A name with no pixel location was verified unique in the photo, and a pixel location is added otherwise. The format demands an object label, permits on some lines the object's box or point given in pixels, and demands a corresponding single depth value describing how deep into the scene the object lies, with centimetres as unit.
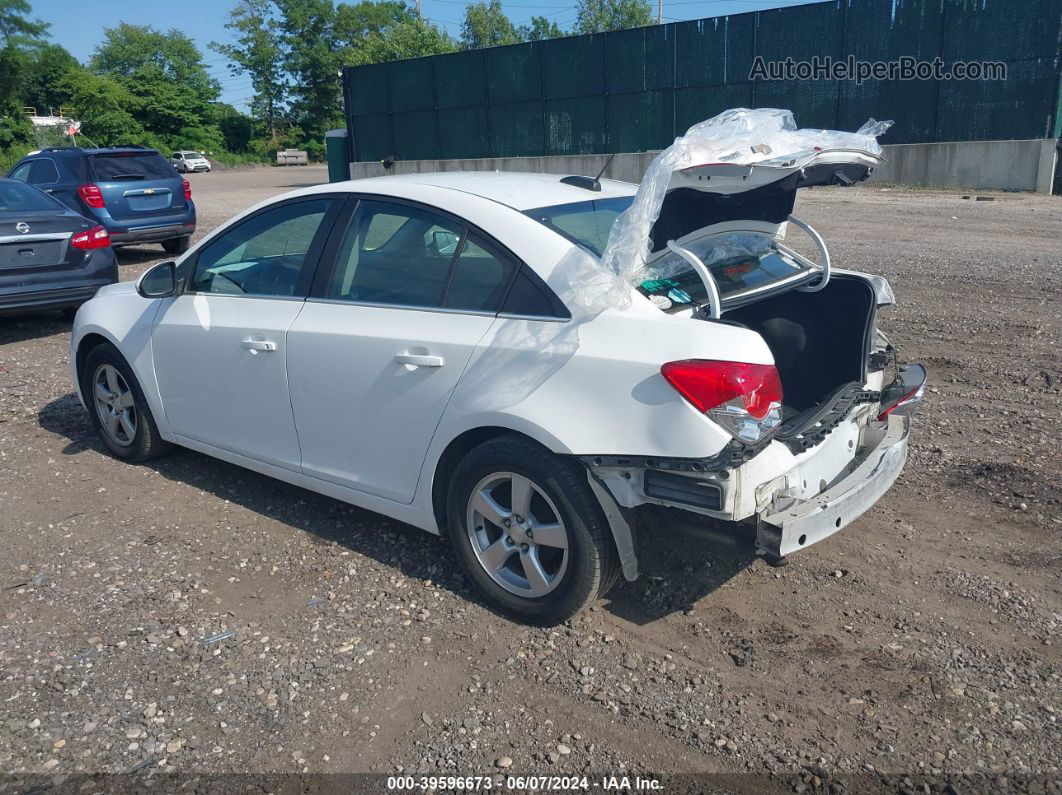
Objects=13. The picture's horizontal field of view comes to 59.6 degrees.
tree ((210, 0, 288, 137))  7688
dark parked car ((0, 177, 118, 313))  878
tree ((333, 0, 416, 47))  7744
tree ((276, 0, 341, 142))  7500
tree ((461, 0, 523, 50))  6919
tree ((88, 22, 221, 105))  7612
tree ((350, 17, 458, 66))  4553
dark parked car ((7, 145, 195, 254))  1340
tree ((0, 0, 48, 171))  5434
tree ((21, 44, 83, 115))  6900
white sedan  324
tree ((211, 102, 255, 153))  6970
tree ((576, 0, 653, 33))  7362
